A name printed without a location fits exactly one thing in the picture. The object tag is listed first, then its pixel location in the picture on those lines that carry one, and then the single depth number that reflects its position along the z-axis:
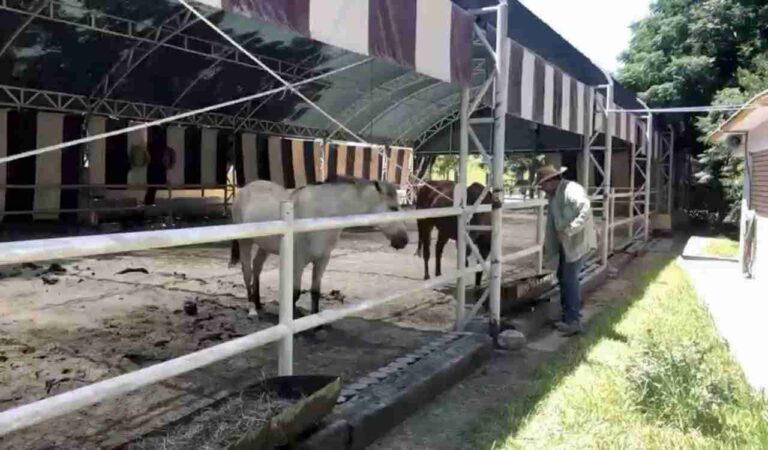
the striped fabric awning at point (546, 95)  5.93
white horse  5.20
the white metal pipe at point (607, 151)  9.58
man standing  6.01
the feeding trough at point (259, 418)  2.52
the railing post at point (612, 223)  10.42
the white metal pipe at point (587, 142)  8.82
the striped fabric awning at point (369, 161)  19.23
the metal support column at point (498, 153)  5.26
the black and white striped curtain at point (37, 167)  12.55
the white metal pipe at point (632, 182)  12.41
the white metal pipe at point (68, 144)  2.13
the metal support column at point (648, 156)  13.67
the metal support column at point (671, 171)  17.88
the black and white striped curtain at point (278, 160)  17.17
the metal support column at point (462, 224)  5.23
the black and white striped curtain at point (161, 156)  14.21
